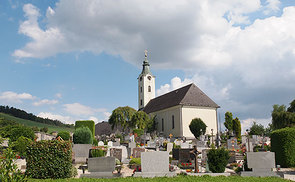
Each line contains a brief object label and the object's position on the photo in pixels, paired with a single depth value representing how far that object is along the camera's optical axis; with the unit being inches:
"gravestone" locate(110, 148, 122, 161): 568.1
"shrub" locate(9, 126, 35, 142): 718.5
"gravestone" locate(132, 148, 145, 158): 639.8
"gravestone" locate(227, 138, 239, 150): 821.3
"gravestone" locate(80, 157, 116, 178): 398.9
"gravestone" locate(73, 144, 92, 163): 562.9
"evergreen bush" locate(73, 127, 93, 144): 719.1
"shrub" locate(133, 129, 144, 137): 1340.3
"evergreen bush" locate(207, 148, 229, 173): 417.0
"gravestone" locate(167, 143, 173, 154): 717.2
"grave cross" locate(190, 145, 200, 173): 434.5
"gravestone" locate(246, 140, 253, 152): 670.5
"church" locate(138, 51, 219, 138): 1464.1
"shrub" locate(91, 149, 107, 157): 562.3
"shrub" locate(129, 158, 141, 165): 518.0
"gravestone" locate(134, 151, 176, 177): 396.2
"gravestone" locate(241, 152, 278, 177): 403.2
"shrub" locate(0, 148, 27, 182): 181.6
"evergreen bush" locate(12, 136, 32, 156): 582.7
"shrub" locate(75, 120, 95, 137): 1097.6
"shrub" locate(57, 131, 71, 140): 870.4
